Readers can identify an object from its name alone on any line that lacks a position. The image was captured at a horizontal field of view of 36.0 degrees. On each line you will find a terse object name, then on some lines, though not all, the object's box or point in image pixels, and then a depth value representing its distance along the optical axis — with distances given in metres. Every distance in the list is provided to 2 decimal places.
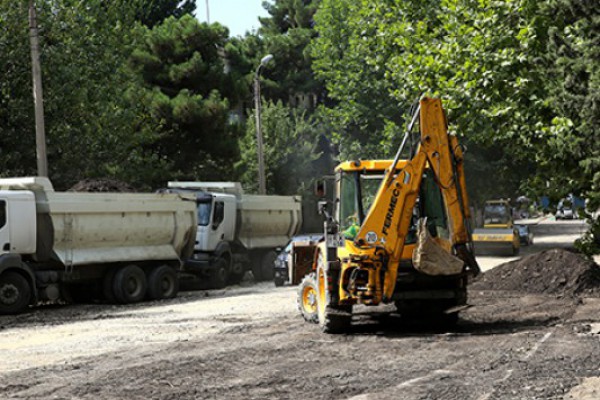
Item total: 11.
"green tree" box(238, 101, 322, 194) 49.50
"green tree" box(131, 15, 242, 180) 37.50
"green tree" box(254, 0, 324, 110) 62.78
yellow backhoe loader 13.08
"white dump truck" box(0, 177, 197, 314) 19.34
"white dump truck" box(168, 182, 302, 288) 27.31
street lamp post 35.47
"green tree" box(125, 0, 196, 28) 52.94
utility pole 22.09
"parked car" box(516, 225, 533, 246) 48.69
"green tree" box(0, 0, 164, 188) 27.19
